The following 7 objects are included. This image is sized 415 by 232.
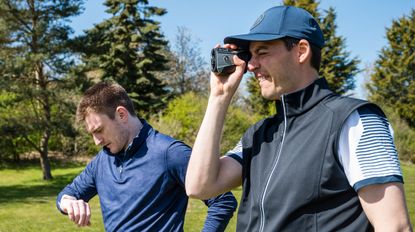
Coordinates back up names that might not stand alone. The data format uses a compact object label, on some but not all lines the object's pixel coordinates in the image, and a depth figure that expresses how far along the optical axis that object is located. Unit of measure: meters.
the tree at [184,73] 43.31
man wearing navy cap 1.46
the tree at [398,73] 42.01
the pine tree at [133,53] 30.59
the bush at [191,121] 21.66
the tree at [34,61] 23.58
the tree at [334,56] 38.72
